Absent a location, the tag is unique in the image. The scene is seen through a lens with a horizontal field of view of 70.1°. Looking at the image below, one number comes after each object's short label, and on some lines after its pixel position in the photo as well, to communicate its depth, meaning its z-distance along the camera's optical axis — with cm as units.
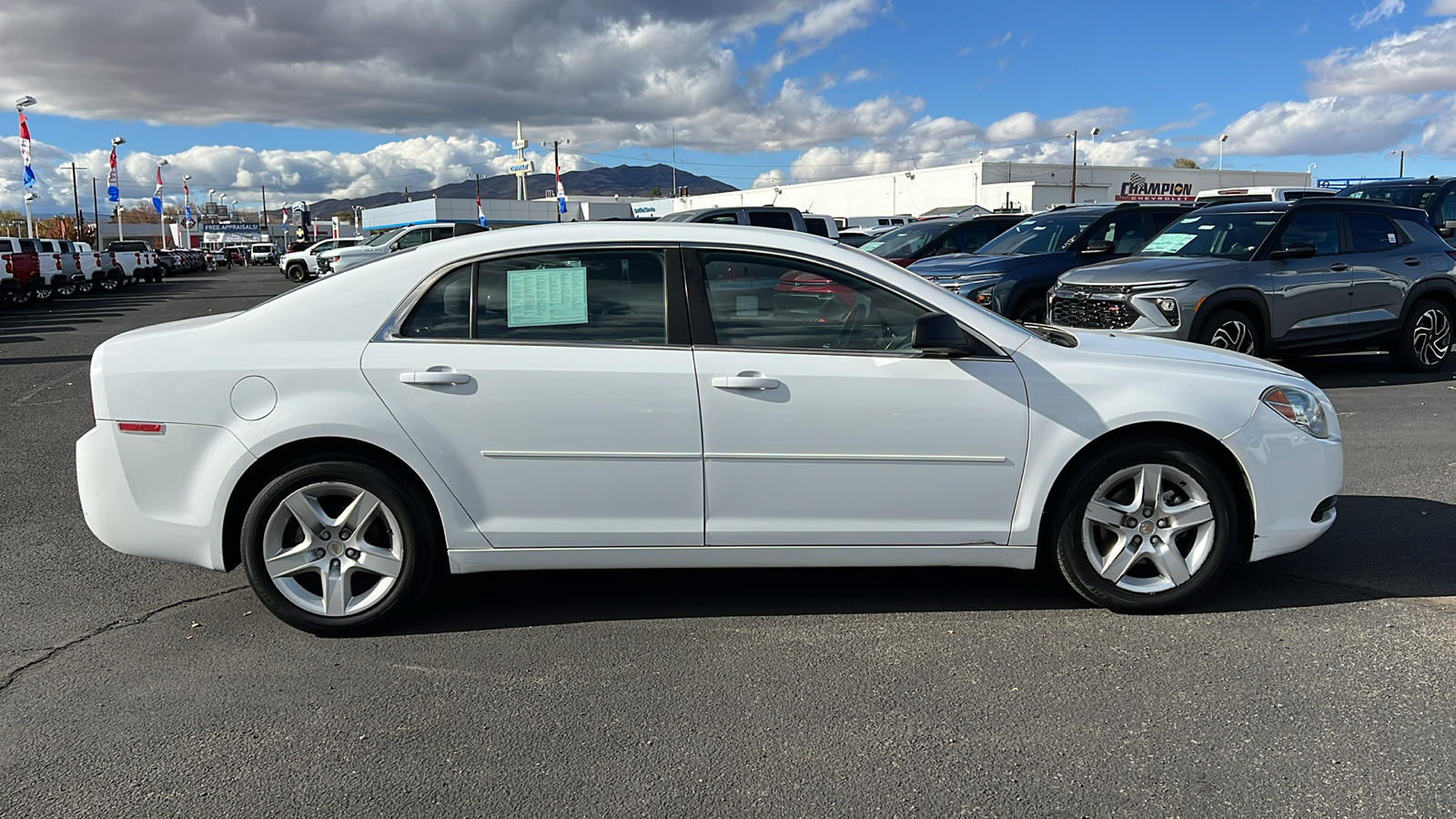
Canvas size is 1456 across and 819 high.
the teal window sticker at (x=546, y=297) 405
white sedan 390
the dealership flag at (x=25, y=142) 3556
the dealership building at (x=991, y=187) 6450
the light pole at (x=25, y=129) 3541
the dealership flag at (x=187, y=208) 9046
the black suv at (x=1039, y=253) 1161
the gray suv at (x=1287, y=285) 956
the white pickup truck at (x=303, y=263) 4041
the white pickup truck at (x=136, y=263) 3500
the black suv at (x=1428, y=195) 1548
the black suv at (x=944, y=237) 1546
